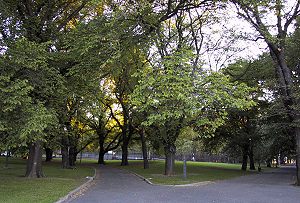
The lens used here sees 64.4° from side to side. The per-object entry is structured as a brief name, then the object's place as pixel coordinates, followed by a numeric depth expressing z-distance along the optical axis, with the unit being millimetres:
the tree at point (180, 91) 11496
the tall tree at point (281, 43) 13211
